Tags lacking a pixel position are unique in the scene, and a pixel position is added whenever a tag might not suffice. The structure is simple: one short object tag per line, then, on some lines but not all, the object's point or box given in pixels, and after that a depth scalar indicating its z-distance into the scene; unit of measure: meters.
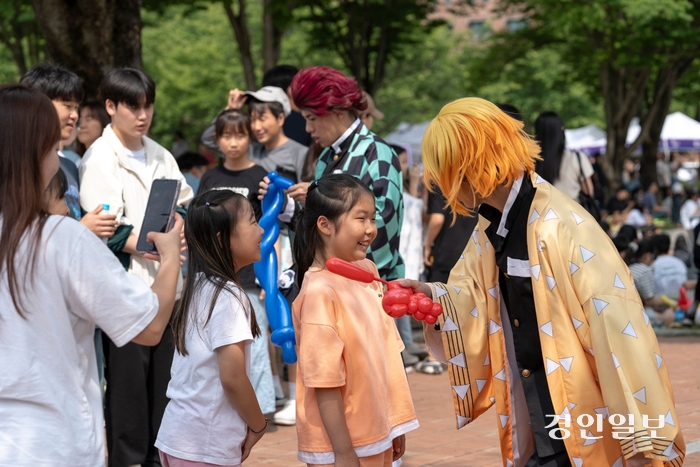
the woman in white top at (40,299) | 2.26
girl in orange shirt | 3.10
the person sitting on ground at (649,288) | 9.77
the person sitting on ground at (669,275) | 10.70
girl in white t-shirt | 3.11
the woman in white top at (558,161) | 6.45
